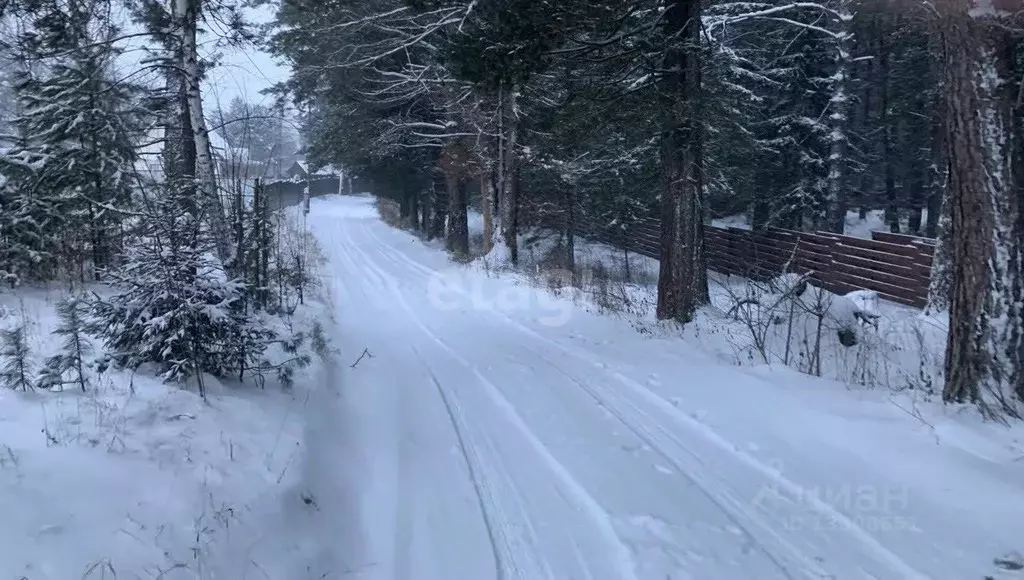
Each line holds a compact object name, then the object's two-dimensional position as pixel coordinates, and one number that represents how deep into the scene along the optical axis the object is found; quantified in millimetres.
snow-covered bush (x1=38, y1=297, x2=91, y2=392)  5438
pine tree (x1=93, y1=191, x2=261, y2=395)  6039
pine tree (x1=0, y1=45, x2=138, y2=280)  10023
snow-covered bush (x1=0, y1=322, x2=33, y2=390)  5383
